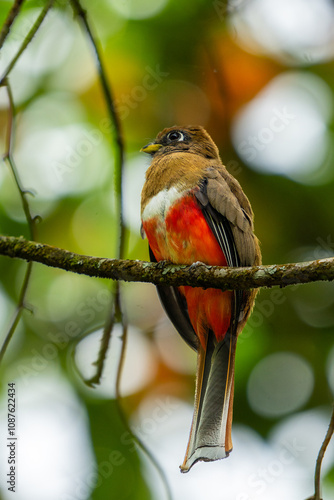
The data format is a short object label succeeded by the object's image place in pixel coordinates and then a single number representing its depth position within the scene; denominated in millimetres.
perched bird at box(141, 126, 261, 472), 6531
